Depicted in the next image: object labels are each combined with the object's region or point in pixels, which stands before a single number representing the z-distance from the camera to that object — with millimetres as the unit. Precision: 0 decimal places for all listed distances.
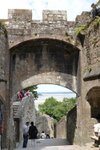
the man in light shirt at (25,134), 13430
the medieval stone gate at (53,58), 12250
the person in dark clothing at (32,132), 14305
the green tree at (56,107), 50750
